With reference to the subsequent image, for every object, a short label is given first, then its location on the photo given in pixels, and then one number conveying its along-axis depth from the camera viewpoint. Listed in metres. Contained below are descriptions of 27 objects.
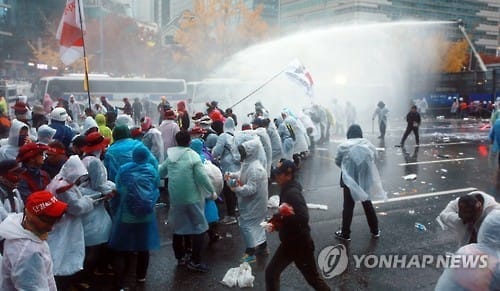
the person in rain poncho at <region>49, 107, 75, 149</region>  7.94
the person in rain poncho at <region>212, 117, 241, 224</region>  7.69
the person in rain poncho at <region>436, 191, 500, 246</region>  3.57
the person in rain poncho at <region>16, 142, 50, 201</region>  4.51
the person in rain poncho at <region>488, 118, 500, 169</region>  12.04
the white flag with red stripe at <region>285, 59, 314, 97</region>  14.88
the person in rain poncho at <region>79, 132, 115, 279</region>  4.87
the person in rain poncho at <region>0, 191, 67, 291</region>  2.62
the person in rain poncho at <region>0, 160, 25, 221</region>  3.81
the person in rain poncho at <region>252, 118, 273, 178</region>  8.34
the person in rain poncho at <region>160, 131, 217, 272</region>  5.45
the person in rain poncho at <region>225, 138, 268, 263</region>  5.68
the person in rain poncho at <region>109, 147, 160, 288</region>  4.86
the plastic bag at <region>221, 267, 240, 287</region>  5.15
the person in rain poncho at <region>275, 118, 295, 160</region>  11.10
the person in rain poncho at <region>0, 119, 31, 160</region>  6.05
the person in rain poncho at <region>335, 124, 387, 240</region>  6.65
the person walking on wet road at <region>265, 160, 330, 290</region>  4.23
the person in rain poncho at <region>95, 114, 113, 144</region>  8.69
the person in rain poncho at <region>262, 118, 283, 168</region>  10.14
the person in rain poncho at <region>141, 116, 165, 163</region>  8.36
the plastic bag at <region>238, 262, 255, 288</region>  5.12
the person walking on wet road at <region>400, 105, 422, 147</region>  16.30
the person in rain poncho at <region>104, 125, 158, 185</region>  5.87
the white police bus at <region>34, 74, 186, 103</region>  25.61
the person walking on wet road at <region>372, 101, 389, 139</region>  19.03
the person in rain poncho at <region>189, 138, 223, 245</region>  6.12
